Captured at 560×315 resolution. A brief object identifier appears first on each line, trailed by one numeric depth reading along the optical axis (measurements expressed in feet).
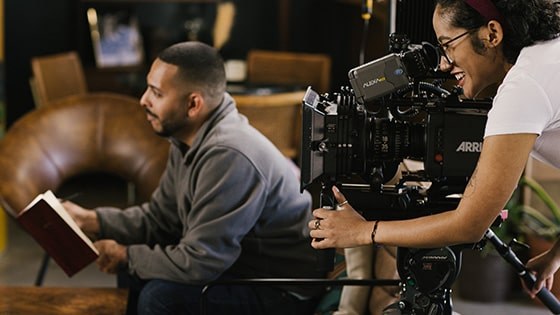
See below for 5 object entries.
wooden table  8.46
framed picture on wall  20.66
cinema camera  6.47
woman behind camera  5.97
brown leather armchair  11.78
